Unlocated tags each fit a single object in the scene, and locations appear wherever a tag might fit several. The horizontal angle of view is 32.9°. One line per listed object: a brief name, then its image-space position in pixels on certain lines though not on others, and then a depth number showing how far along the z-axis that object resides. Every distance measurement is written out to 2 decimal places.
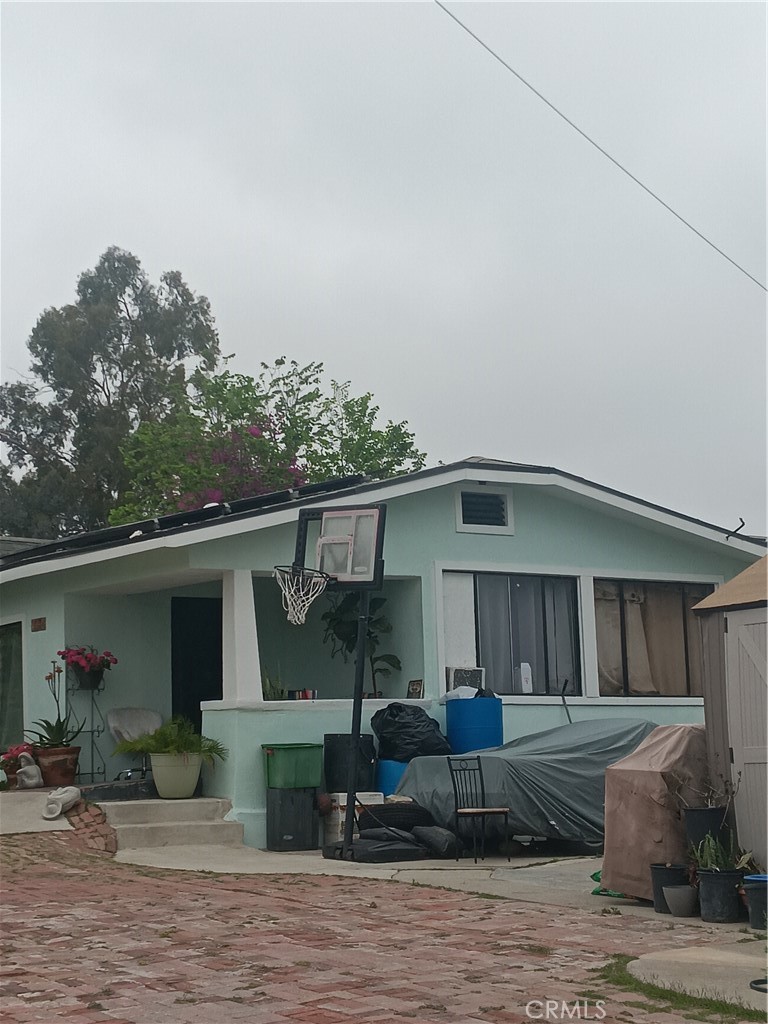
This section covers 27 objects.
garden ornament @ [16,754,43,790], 14.44
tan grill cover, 9.09
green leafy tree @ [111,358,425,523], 31.86
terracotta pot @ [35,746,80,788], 14.59
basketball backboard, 12.57
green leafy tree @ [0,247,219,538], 35.22
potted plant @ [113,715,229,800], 13.87
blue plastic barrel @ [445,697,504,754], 14.59
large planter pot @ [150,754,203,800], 13.86
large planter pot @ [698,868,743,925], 8.30
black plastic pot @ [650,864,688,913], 8.73
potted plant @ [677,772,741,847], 8.77
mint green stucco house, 14.36
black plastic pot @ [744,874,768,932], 7.99
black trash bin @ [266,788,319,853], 13.36
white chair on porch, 15.25
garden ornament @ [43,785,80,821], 13.32
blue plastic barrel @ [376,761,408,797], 14.02
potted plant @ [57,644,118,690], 15.05
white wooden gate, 8.73
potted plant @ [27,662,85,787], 14.59
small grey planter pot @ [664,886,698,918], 8.56
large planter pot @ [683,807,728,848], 8.76
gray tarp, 12.83
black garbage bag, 14.18
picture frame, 15.11
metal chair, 12.27
